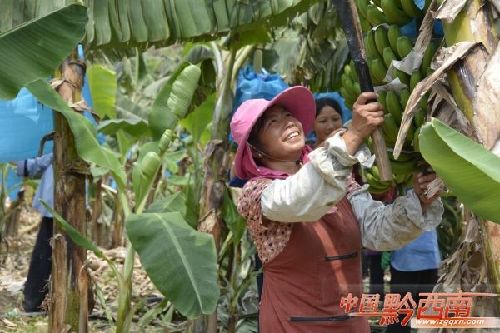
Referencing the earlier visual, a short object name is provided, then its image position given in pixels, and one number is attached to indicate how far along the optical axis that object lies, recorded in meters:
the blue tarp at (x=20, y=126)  3.25
